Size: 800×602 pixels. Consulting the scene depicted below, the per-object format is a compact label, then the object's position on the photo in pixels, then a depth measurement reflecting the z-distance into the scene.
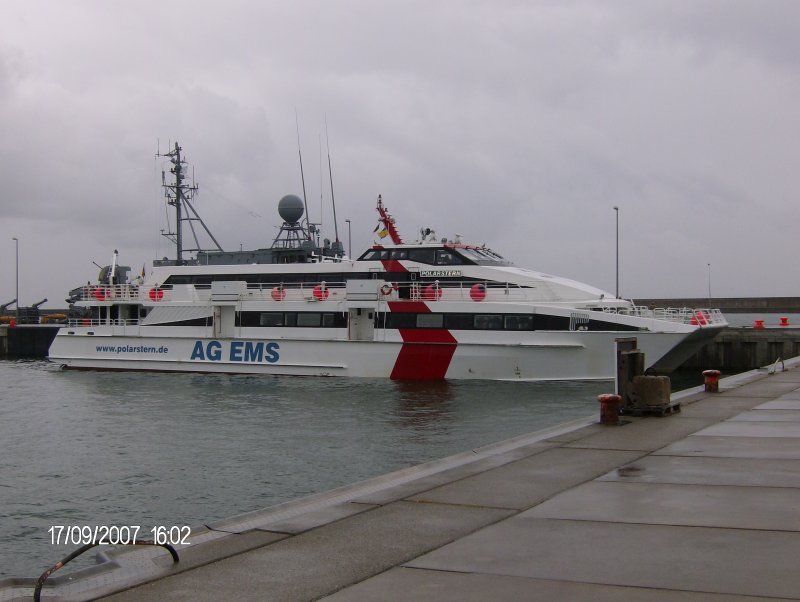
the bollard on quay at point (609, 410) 12.79
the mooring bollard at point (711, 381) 17.44
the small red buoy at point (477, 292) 27.83
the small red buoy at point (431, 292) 28.50
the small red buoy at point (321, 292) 30.03
